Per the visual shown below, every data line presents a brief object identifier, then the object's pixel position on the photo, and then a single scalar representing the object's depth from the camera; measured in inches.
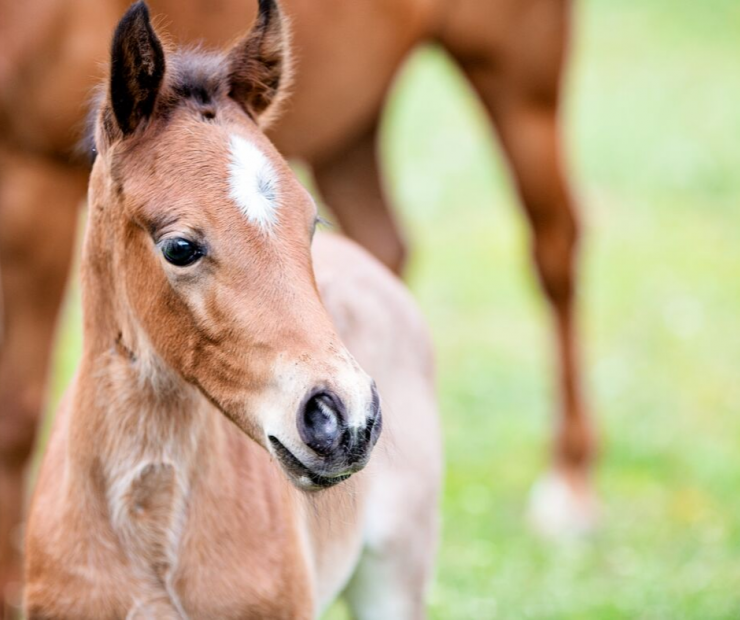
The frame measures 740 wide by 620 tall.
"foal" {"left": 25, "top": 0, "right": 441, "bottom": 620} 170.2
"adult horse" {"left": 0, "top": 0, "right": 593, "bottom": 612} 282.4
